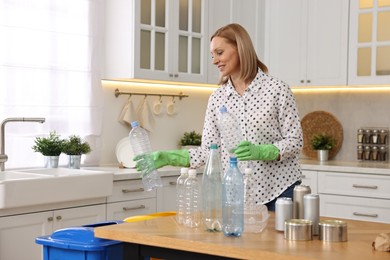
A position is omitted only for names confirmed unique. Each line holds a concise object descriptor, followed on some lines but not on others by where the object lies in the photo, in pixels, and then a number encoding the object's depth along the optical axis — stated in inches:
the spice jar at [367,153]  217.7
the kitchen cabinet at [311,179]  203.8
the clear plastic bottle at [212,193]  97.7
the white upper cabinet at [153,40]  189.8
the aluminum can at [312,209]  94.7
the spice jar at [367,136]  217.2
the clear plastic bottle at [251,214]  97.9
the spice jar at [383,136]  214.4
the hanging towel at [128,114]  202.8
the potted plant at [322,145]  219.9
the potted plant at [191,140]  220.4
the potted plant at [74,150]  177.0
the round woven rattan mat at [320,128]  225.0
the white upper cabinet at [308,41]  211.8
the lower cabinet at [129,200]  171.3
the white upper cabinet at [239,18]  217.8
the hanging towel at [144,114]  207.8
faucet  162.2
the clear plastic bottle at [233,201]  93.7
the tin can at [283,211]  96.6
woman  120.6
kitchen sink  142.4
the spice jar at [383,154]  215.2
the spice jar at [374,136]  215.6
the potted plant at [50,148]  172.6
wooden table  83.7
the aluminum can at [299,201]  98.2
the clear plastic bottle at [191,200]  102.3
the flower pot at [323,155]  219.8
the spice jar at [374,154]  216.4
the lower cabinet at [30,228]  144.7
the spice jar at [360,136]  218.8
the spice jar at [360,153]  219.3
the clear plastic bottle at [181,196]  104.0
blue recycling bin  104.3
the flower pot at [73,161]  178.2
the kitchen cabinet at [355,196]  190.9
